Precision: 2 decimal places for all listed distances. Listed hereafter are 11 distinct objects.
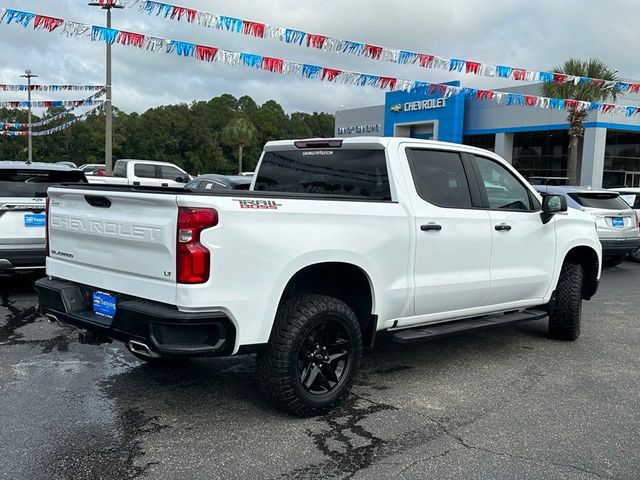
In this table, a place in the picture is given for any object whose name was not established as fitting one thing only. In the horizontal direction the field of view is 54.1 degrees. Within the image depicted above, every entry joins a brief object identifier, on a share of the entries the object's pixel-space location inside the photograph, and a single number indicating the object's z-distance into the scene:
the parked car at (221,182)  9.38
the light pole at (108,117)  19.12
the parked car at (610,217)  10.84
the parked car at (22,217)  7.04
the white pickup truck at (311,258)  3.59
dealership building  29.33
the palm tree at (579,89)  22.89
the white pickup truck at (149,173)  21.47
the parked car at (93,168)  35.62
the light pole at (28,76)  32.47
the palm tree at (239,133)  72.19
